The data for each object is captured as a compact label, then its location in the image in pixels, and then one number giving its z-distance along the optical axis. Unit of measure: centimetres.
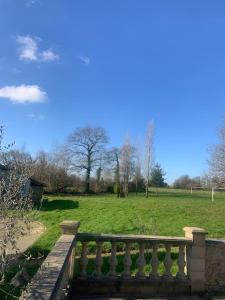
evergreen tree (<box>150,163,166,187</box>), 4021
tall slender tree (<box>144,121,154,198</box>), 2628
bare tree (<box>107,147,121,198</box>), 3222
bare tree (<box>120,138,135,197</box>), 3130
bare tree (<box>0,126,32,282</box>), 280
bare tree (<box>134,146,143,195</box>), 2986
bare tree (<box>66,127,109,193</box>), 3325
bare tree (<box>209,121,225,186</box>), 1932
